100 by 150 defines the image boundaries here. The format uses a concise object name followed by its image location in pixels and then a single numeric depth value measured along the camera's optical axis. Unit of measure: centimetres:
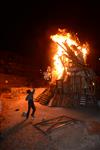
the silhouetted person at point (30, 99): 819
